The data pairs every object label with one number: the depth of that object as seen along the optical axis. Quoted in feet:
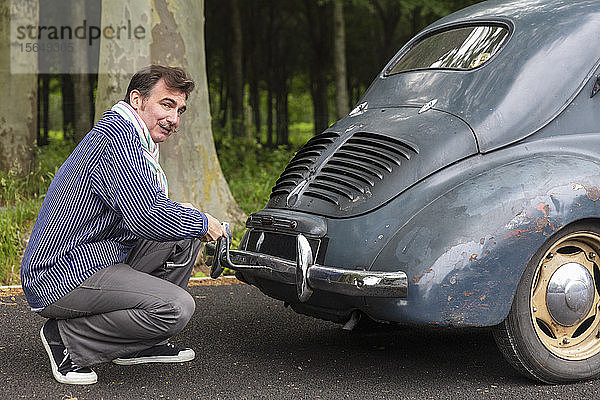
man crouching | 12.21
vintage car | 11.89
